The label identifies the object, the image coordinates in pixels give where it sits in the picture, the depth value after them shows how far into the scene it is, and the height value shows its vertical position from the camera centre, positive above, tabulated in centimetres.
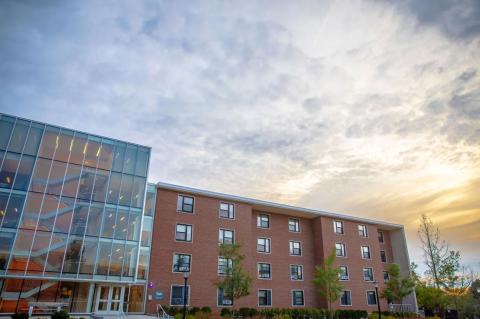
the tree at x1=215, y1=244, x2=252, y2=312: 2614 +126
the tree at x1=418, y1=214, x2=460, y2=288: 3525 +412
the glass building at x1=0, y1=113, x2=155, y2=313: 2338 +504
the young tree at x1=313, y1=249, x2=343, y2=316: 3181 +132
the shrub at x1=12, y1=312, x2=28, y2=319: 1870 -134
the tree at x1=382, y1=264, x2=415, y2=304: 3578 +109
